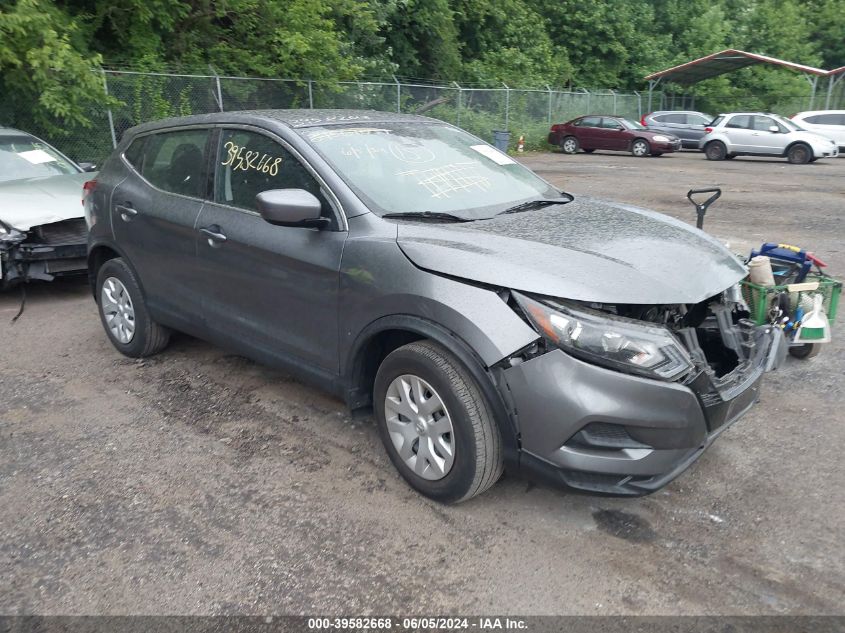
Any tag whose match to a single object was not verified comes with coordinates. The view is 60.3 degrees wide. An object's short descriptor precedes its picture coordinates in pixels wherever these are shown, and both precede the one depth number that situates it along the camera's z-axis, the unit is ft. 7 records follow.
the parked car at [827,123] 79.46
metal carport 97.55
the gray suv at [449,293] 9.37
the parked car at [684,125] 86.84
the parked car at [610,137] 79.46
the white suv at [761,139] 71.10
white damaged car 20.81
